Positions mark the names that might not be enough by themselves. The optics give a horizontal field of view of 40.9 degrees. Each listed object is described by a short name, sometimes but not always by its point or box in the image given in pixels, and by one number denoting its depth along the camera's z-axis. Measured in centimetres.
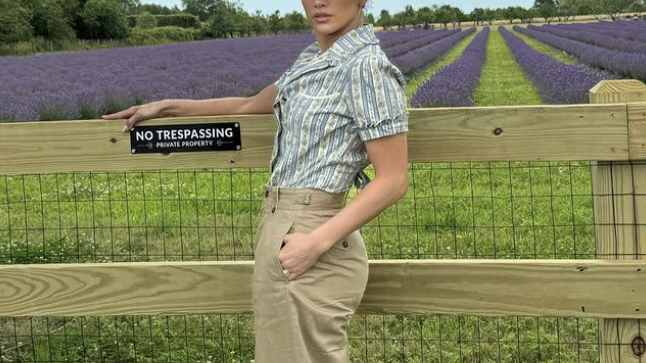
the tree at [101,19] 6838
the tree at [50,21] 6266
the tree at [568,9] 9319
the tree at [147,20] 8849
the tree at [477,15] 10039
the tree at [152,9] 11537
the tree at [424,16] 9431
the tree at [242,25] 8325
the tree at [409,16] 9456
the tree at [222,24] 8375
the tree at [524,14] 9519
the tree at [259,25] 8556
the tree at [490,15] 9980
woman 194
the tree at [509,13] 9875
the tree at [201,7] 11575
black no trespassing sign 259
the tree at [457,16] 9475
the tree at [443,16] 9336
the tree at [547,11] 9419
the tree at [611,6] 9088
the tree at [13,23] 5722
